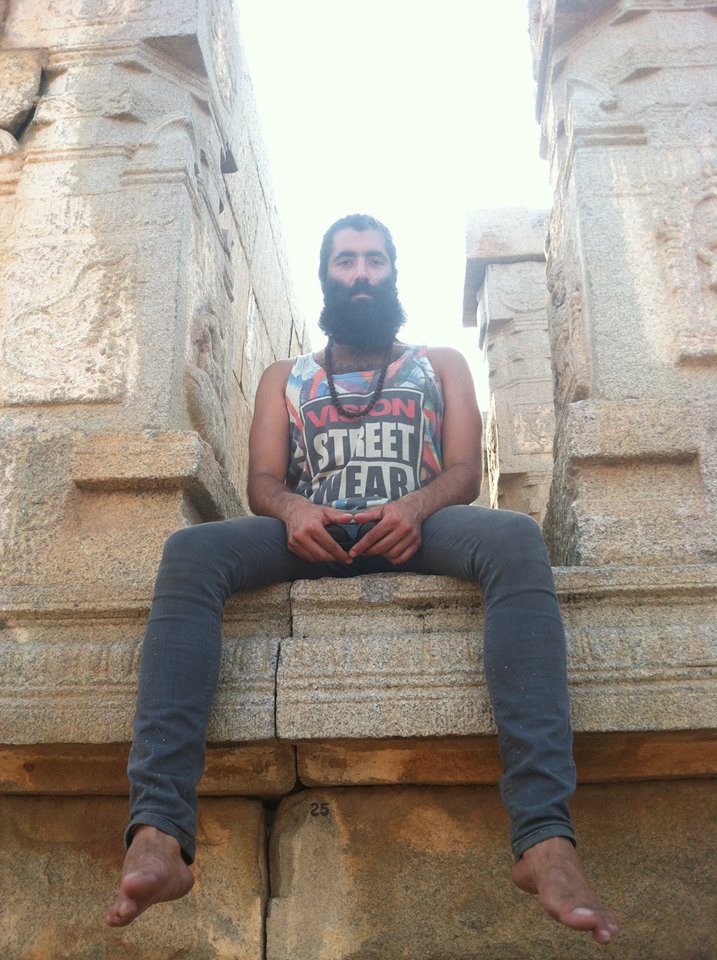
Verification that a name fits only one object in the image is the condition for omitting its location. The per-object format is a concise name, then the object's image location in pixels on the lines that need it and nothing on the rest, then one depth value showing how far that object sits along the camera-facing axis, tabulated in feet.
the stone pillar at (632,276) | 9.12
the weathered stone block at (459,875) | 7.30
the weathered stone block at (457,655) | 7.10
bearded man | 5.95
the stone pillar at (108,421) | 7.63
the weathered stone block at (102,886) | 7.47
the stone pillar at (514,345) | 23.11
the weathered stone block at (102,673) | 7.23
